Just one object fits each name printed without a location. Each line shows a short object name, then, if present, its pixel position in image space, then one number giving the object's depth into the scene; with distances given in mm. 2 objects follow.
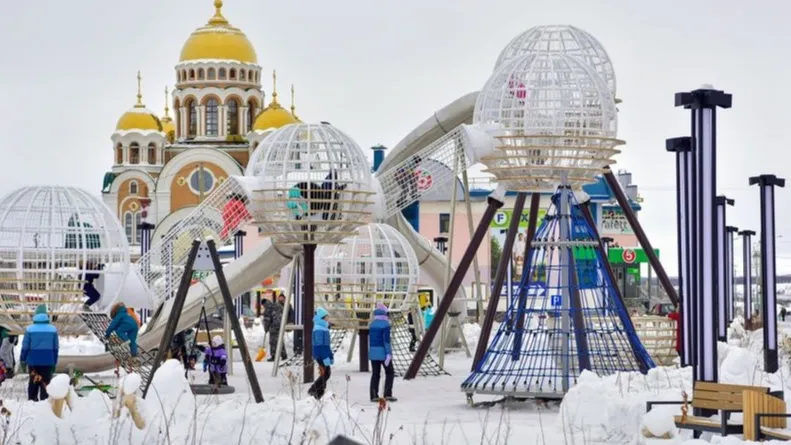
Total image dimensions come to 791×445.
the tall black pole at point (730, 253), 36684
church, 77188
